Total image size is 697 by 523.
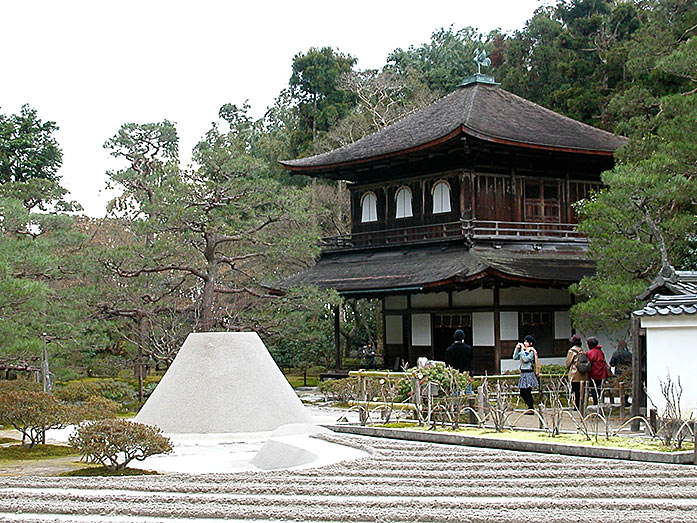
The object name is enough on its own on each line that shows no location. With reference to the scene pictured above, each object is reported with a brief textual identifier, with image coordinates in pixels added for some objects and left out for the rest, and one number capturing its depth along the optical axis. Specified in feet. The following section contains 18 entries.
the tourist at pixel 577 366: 52.06
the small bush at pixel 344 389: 72.49
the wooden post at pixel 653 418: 41.47
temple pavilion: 85.05
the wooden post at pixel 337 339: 95.81
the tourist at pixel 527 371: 53.52
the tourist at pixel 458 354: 56.44
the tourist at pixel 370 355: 106.79
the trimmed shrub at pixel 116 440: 37.35
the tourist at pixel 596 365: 52.60
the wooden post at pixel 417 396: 48.92
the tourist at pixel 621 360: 63.25
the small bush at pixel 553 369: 76.52
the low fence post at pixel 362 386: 64.33
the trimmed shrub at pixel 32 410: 46.80
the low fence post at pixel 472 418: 49.39
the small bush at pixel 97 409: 46.42
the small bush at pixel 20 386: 61.45
